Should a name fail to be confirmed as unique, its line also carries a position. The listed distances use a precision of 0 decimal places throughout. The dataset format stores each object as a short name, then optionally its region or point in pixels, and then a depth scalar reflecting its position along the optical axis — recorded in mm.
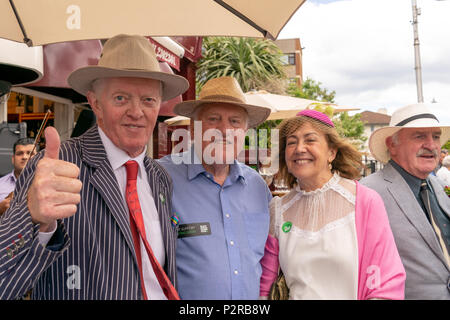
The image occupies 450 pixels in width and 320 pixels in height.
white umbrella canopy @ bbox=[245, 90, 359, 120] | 6767
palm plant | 15875
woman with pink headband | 1986
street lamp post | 7885
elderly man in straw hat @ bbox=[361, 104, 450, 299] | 2254
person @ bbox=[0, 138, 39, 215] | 3994
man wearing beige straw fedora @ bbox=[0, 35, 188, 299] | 1243
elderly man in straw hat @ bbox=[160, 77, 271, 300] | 2082
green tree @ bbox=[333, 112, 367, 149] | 35031
